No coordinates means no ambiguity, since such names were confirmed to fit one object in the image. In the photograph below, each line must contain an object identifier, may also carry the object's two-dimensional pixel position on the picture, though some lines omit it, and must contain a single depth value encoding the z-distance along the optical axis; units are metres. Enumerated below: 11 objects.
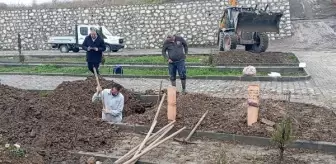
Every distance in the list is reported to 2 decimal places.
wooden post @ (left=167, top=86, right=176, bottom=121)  7.62
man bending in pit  8.27
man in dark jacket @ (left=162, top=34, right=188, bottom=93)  10.61
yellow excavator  18.42
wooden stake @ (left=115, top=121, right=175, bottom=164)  5.57
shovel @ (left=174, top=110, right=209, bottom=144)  6.79
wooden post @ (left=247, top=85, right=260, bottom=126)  7.01
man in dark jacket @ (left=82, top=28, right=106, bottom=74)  11.34
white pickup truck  26.28
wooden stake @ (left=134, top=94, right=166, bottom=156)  5.89
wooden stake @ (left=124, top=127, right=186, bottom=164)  5.54
